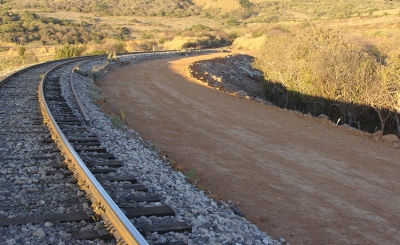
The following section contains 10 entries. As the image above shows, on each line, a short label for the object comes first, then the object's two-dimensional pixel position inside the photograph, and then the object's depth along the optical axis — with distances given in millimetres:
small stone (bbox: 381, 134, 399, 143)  11584
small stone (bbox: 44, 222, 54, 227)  5023
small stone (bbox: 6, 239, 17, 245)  4554
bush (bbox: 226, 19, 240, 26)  98494
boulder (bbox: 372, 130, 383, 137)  12080
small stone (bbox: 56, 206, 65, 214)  5398
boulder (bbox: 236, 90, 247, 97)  18323
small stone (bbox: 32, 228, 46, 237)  4773
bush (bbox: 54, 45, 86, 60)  38991
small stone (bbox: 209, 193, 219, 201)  7150
